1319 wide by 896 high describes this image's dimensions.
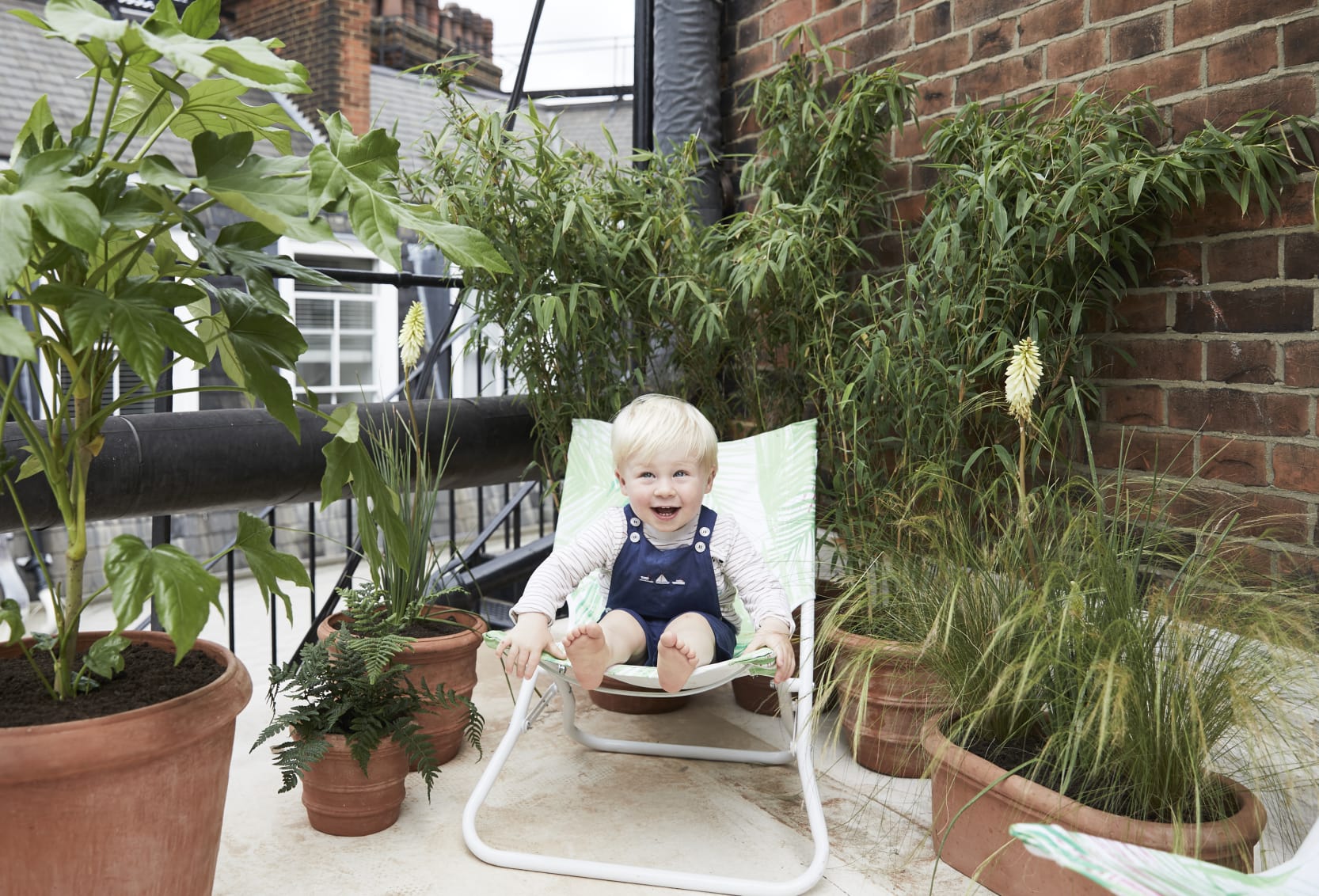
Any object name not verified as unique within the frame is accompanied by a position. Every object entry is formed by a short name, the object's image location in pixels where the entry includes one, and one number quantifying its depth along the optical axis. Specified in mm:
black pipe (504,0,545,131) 3459
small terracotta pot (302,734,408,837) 1855
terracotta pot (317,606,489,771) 2141
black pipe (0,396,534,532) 2146
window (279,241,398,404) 8586
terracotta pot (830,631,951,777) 1914
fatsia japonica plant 1143
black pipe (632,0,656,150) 3377
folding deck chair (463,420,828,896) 1730
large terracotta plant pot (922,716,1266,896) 1434
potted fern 1835
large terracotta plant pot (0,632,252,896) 1276
